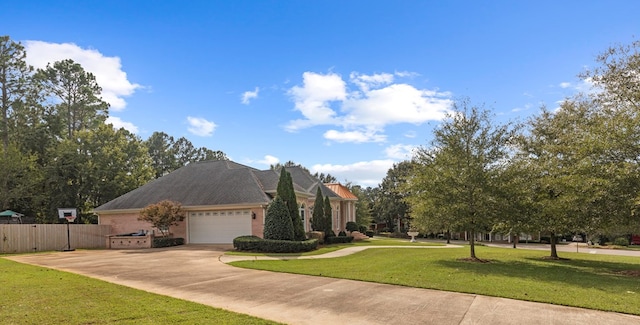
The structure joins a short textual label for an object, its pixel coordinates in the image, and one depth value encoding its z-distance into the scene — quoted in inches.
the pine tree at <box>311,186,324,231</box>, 1099.9
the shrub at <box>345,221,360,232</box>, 1393.9
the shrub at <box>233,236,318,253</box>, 790.5
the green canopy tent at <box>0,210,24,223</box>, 957.3
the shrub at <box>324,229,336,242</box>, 1106.6
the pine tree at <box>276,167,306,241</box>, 887.1
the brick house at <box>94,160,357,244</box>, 984.9
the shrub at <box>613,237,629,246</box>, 1594.5
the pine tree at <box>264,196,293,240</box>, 833.5
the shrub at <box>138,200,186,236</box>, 909.2
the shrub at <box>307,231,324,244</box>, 1033.5
